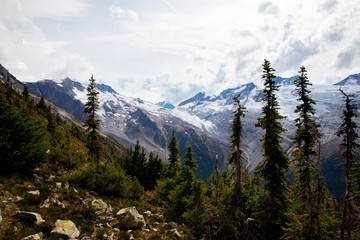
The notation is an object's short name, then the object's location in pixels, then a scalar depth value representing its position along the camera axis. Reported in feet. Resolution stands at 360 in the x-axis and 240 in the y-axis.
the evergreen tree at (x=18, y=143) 77.56
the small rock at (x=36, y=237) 51.38
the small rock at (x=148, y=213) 93.80
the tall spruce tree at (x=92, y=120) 122.93
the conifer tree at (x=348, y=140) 64.21
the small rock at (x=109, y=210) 79.02
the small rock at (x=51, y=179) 86.92
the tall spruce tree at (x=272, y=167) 82.23
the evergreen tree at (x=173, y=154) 203.00
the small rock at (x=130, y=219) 73.46
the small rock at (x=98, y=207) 75.67
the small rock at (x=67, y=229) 57.31
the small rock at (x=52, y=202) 69.70
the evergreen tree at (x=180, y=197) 101.91
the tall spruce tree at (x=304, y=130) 84.46
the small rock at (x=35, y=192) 71.17
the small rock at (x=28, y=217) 58.59
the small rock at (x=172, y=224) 86.04
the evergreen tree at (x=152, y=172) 180.62
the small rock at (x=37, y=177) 84.76
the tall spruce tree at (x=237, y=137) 92.07
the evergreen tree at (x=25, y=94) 238.07
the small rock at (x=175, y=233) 77.45
